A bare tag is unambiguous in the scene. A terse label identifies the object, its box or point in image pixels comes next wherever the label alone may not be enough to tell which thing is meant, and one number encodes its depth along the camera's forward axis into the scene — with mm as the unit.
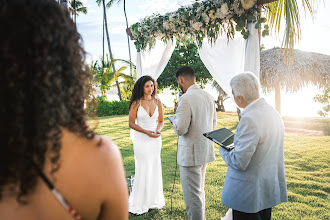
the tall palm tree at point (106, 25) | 28784
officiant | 2342
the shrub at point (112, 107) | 22016
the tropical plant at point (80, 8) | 38747
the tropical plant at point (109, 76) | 26078
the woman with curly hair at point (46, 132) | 717
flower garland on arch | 3625
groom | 3607
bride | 4461
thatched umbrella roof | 13594
